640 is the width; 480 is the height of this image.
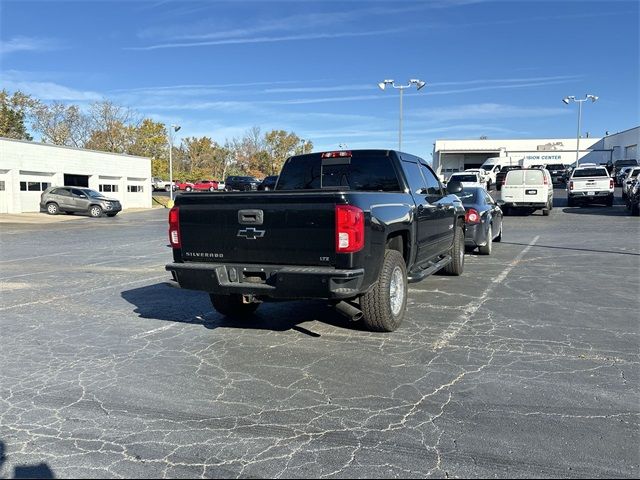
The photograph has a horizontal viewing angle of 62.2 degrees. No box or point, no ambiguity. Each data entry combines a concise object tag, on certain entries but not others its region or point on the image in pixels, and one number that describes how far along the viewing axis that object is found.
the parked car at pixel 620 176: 37.33
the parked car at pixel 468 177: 34.94
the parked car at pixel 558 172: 51.81
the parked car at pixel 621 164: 47.56
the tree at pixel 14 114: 50.62
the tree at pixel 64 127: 59.44
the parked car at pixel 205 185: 66.14
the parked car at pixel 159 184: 70.12
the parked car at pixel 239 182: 48.88
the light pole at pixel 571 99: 49.25
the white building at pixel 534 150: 69.81
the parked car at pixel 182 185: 66.69
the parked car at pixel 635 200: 21.76
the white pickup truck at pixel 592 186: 25.62
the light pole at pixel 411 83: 33.88
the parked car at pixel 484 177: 40.42
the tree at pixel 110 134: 60.12
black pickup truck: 4.93
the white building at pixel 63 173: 30.14
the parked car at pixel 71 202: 30.80
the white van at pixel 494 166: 46.13
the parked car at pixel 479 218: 11.02
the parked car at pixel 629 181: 26.78
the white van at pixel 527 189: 21.95
